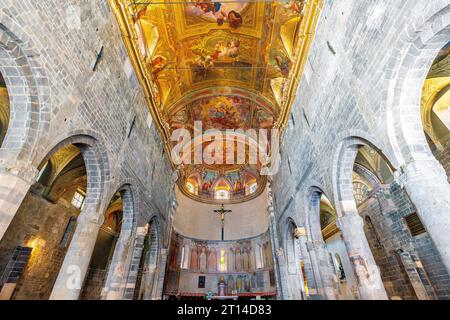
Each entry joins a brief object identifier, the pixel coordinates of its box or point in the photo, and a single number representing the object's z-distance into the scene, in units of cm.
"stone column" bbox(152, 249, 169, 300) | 1216
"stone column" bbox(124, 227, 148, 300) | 927
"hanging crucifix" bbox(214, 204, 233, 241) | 2238
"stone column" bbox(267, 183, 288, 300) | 1302
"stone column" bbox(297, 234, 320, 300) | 952
